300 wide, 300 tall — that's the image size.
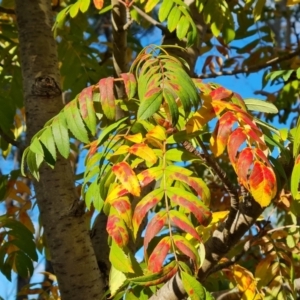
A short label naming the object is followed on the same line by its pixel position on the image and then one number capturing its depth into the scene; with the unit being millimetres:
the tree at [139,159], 946
